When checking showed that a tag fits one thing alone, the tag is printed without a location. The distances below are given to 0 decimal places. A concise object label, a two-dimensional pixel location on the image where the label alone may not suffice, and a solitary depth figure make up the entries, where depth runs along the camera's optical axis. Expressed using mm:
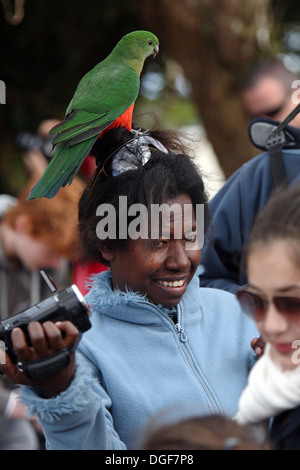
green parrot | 2644
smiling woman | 2649
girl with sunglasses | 2300
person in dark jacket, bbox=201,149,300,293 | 3056
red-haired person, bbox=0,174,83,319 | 4156
